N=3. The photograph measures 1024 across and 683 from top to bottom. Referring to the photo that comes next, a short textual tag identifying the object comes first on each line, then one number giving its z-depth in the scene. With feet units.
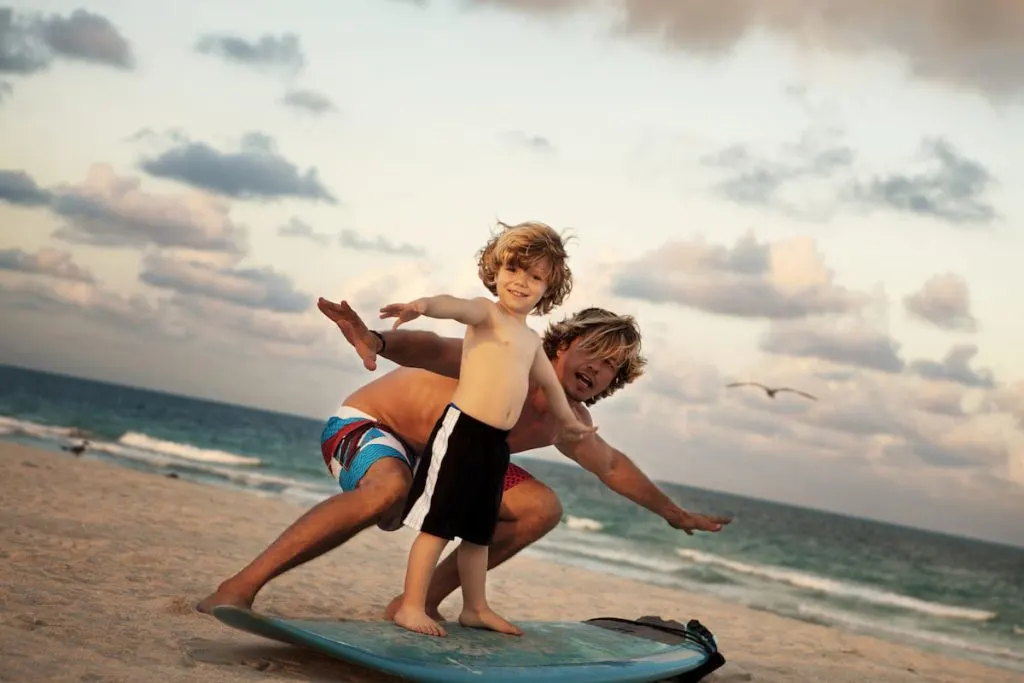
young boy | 11.51
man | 11.59
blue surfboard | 10.94
